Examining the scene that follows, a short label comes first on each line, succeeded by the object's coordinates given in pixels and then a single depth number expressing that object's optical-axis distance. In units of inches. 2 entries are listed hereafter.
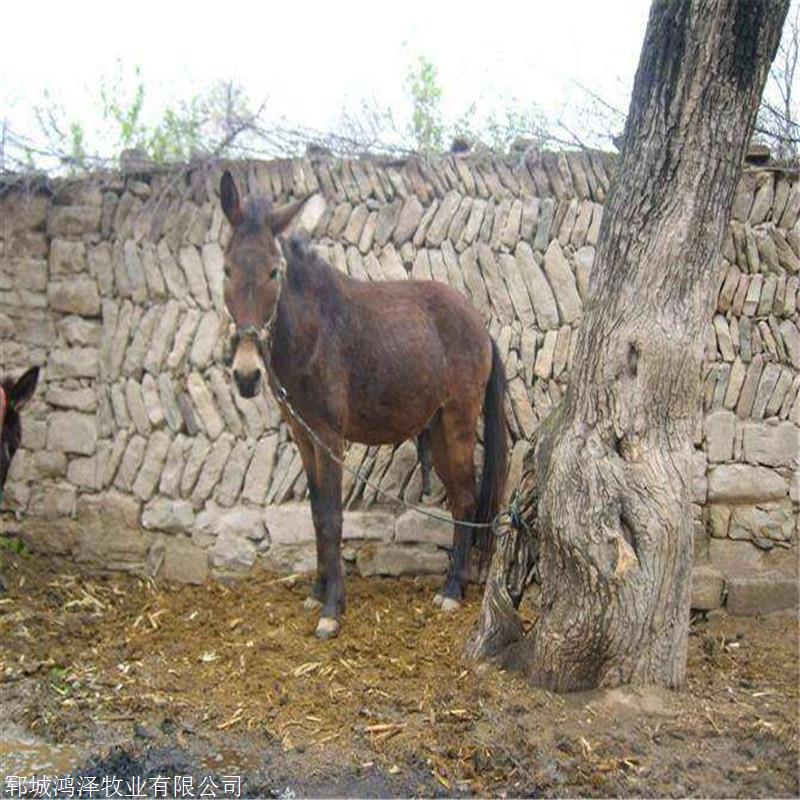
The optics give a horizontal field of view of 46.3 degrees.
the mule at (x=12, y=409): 179.5
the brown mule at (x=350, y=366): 185.8
